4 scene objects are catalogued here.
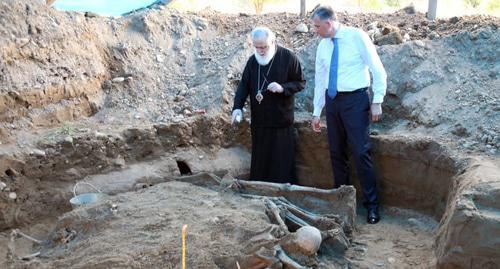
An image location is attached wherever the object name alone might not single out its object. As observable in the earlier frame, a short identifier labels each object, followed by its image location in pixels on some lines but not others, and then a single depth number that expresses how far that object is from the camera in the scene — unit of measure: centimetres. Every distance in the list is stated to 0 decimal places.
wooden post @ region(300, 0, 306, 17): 776
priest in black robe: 563
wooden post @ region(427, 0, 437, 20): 727
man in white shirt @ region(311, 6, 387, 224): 509
